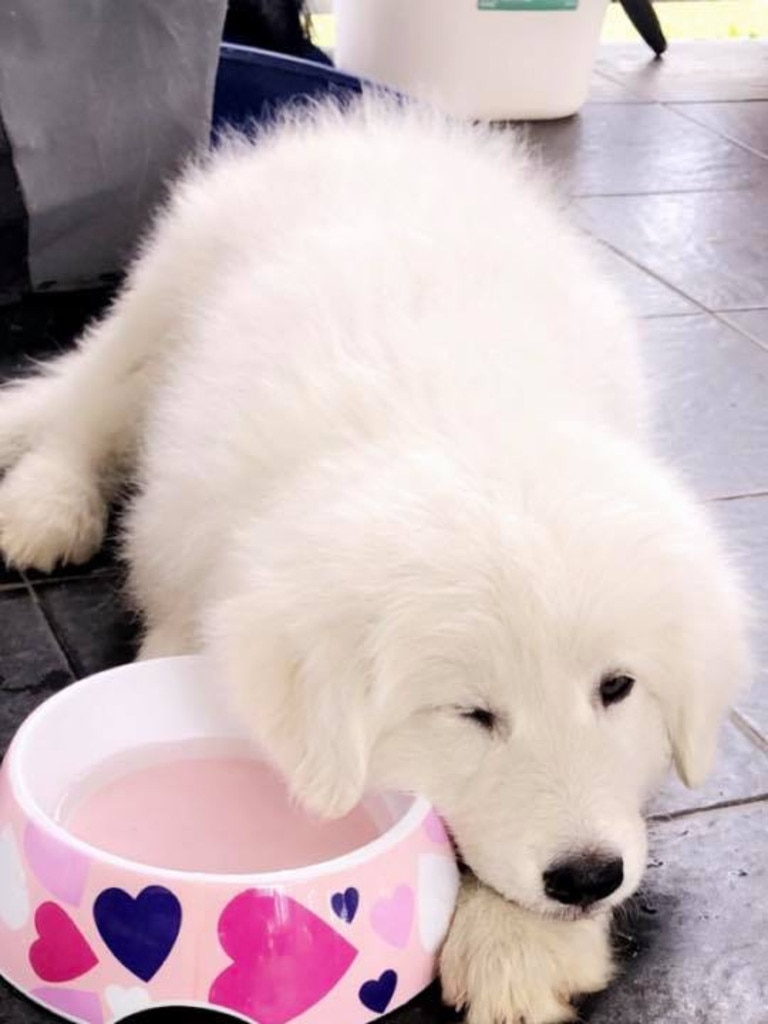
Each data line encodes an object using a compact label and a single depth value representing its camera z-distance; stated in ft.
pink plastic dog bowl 4.43
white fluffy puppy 4.52
